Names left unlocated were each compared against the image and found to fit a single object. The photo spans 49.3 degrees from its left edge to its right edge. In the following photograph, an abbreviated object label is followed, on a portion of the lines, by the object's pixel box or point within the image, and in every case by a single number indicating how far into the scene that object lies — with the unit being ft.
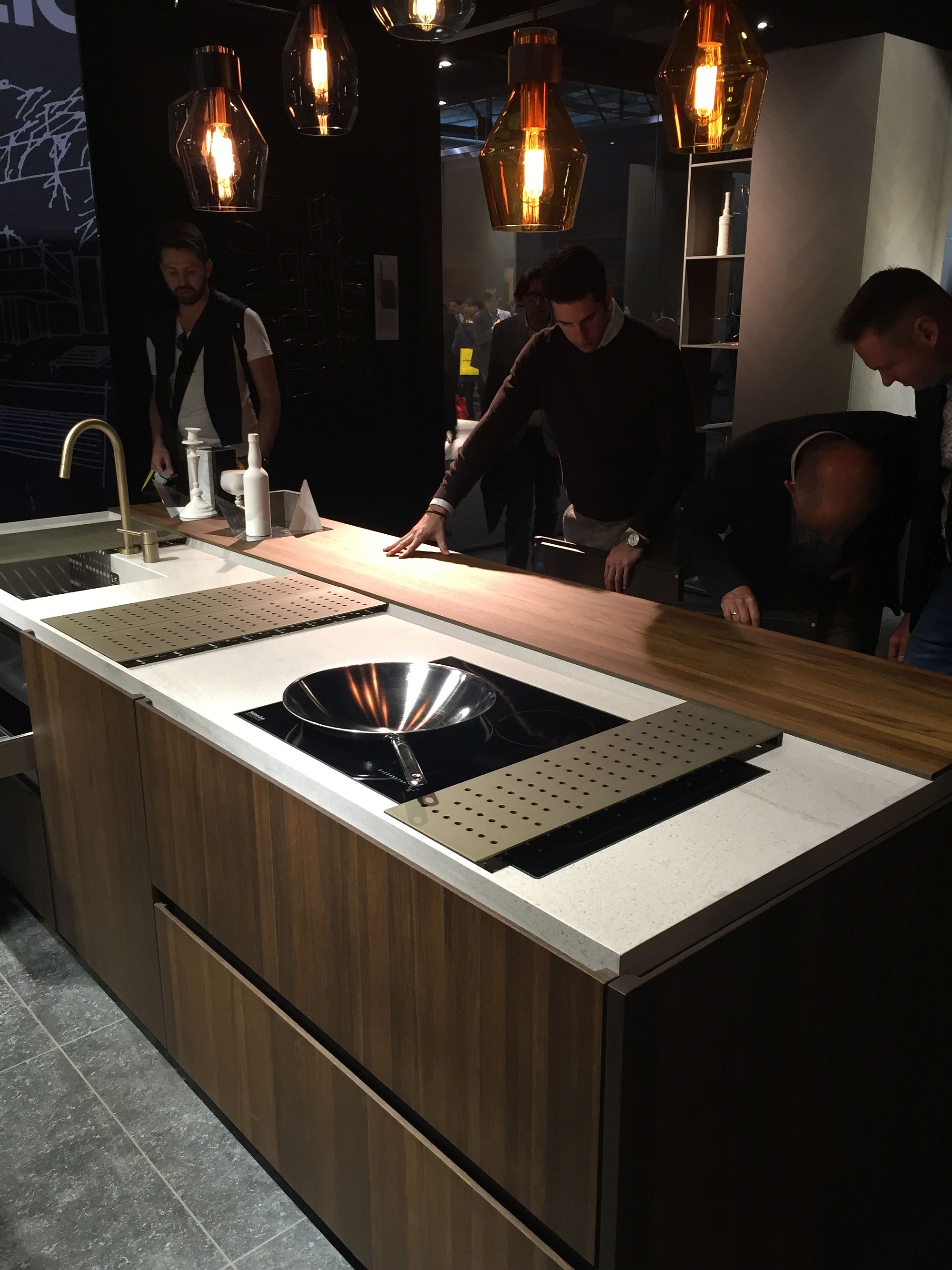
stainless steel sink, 8.53
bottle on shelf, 17.01
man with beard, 12.39
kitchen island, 3.46
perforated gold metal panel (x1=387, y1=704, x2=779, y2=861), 3.91
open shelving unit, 16.97
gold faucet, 7.55
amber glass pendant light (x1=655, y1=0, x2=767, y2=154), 5.08
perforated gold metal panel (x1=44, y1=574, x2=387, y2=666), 6.23
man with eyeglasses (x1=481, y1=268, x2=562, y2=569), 15.92
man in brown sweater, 9.32
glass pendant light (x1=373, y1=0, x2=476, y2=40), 5.40
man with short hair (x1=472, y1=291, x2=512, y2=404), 16.75
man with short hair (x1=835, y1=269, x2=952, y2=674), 7.01
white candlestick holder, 9.80
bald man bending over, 7.54
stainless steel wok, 5.33
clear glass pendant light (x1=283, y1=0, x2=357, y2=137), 6.43
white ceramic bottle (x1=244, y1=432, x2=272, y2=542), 8.93
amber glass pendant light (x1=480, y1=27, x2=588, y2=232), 5.37
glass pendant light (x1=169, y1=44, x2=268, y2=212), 6.74
